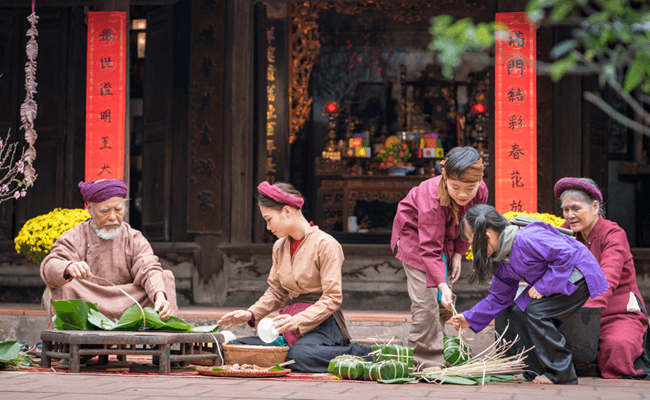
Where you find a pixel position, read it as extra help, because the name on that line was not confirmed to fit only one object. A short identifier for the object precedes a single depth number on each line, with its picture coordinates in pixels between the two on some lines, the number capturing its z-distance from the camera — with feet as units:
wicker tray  25.17
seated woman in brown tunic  27.53
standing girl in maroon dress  27.48
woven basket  26.21
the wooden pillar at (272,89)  53.98
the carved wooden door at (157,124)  53.57
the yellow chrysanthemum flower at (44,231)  42.16
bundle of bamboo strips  25.39
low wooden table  25.07
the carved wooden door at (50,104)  54.95
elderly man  29.04
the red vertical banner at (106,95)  44.62
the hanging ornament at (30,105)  37.47
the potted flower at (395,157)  69.87
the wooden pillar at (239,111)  50.57
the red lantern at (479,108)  74.79
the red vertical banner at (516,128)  43.01
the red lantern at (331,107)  74.18
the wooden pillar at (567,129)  49.57
